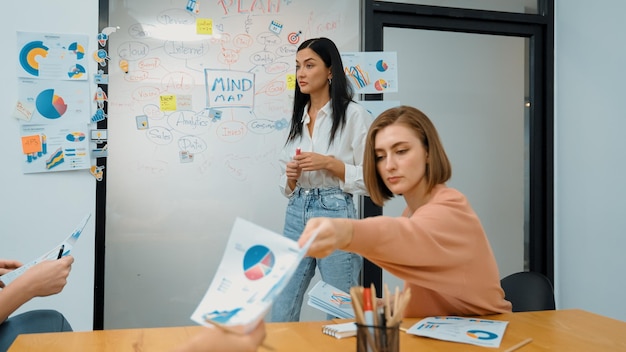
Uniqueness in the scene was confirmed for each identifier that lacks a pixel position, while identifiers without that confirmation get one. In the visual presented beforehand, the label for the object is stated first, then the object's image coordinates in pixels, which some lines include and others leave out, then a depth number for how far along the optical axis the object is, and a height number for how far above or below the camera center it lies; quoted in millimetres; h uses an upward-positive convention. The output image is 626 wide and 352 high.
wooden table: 1139 -341
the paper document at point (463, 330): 1190 -337
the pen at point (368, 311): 920 -220
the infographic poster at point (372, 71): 3209 +535
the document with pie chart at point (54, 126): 2744 +194
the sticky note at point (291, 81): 3105 +457
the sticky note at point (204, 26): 3008 +719
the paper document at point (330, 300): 1549 -343
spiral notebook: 1217 -331
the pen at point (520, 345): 1133 -338
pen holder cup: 917 -259
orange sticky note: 2738 +110
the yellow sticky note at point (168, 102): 2955 +328
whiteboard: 2918 +148
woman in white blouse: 2455 +45
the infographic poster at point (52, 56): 2746 +521
